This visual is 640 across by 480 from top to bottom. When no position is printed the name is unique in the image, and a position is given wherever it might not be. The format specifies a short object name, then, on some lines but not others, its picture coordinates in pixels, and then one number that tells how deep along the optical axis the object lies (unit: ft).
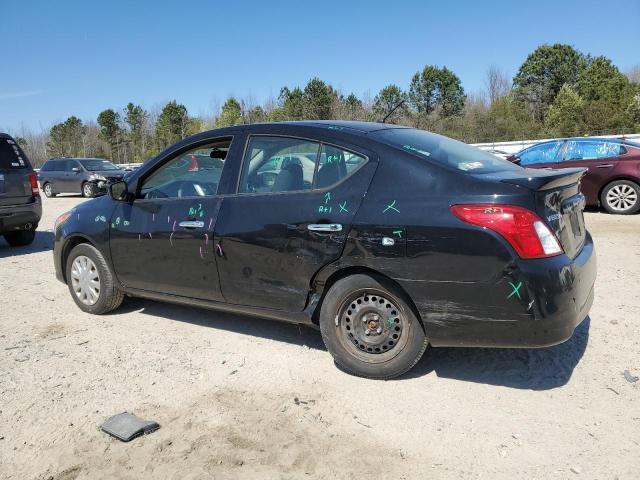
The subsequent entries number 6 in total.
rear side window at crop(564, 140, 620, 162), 34.04
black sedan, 9.95
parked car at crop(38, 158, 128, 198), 66.59
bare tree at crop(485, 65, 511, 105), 182.65
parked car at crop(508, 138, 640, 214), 33.30
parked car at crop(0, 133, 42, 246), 27.53
